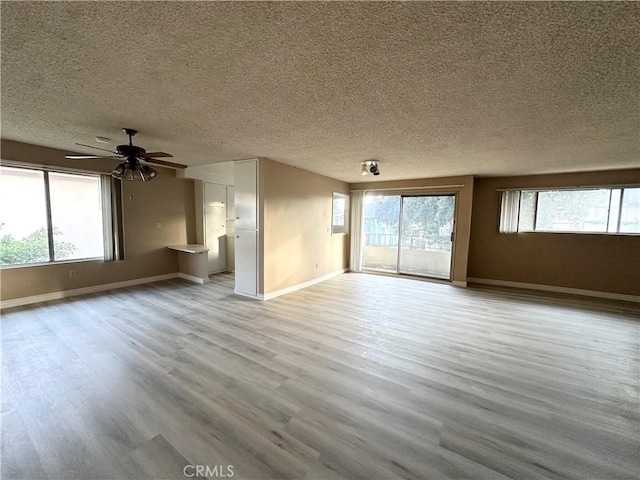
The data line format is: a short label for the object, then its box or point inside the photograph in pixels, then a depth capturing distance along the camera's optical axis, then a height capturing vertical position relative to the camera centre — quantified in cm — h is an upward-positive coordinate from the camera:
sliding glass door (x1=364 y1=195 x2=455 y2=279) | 589 -37
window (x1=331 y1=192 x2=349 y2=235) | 629 +9
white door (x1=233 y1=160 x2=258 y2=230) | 425 +35
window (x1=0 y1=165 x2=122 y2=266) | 365 -7
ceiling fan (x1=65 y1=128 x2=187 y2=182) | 286 +60
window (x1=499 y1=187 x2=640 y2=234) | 454 +22
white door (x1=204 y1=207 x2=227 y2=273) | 612 -54
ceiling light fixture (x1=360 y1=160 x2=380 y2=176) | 420 +87
